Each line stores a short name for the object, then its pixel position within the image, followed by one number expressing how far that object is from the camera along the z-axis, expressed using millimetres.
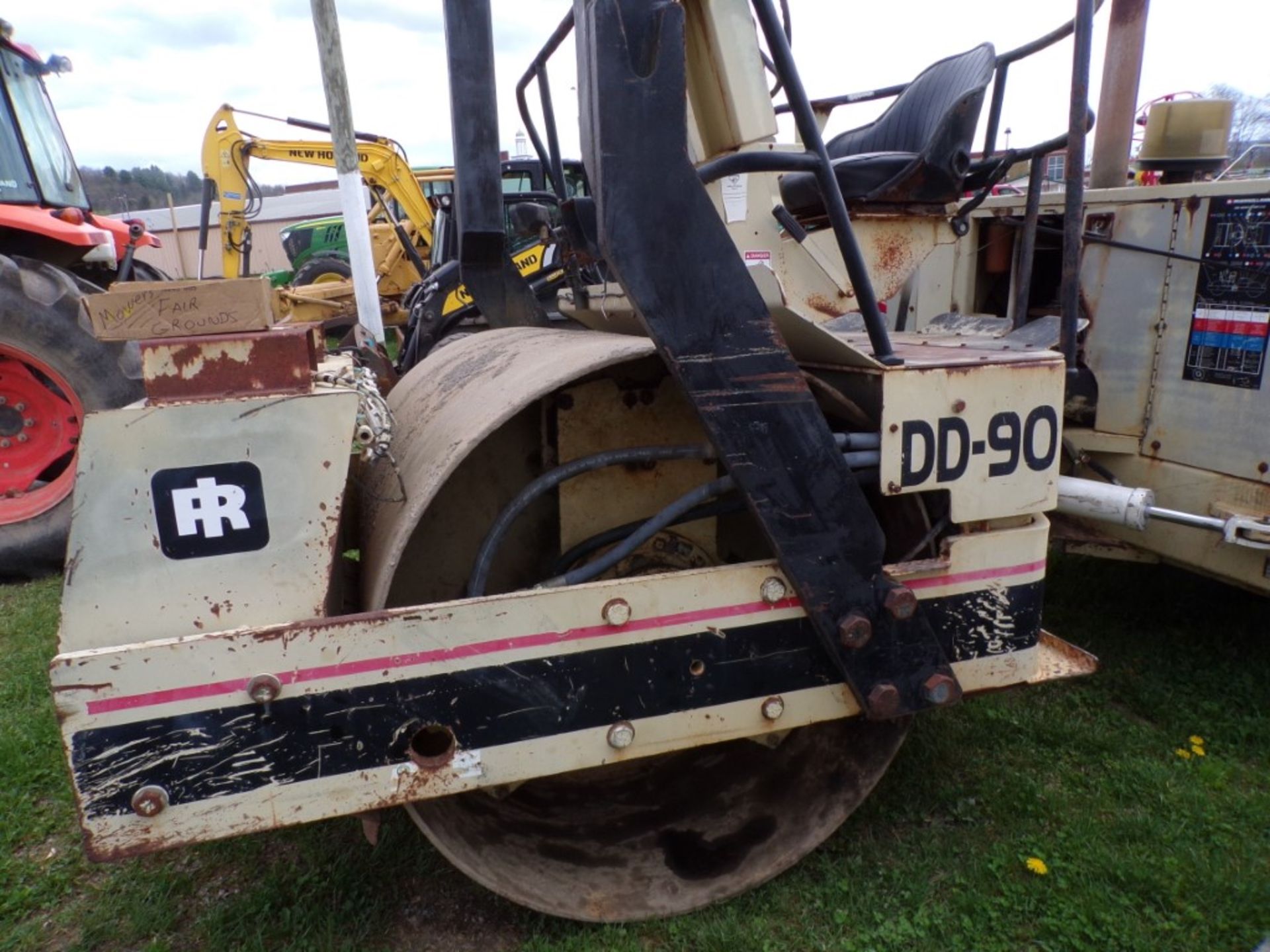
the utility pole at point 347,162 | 5820
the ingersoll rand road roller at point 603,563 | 1559
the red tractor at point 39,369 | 4184
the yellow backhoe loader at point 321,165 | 8133
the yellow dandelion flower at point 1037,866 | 2115
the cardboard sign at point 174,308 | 1622
